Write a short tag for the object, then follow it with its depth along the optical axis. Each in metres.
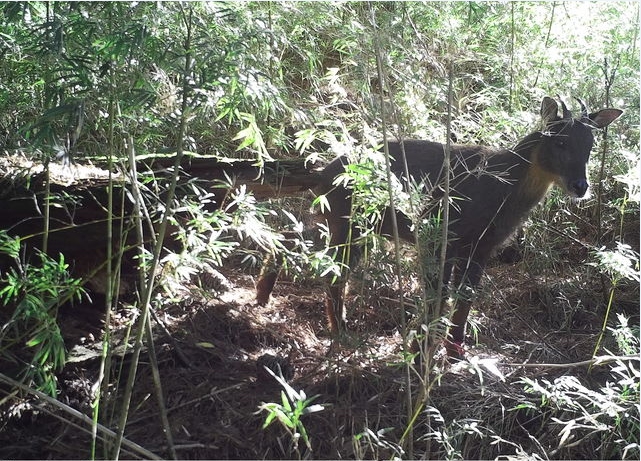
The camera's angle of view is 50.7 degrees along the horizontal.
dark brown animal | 4.71
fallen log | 3.69
